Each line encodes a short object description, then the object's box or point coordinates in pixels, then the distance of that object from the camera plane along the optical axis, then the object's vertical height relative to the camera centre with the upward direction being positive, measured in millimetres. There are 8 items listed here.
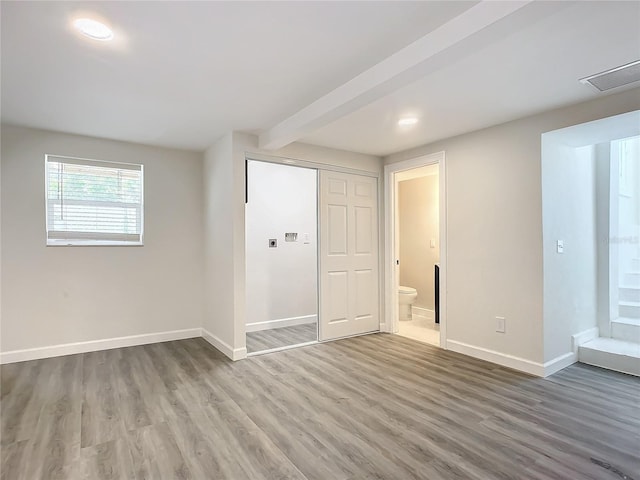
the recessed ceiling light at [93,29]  1884 +1155
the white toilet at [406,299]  5320 -930
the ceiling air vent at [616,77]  2367 +1126
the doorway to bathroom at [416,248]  4273 -153
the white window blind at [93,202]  3842 +430
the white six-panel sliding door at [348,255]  4336 -215
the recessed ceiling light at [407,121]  3290 +1113
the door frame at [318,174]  3842 +845
